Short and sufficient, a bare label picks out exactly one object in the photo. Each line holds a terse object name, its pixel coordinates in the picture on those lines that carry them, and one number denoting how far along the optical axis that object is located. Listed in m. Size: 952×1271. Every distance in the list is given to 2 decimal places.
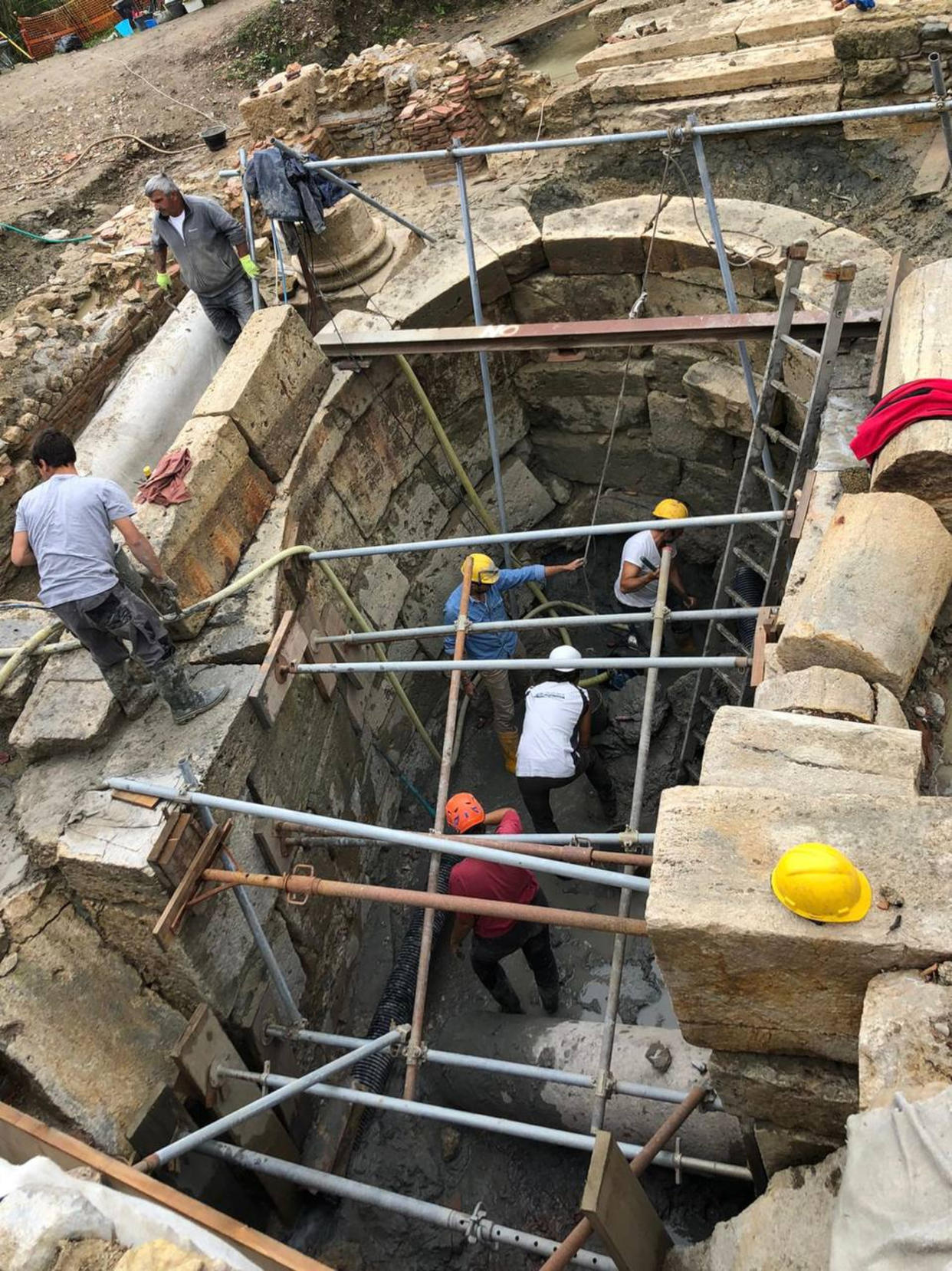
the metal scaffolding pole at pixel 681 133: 4.68
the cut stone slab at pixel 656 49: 7.50
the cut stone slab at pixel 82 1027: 3.79
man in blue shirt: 6.17
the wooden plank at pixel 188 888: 3.89
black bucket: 10.77
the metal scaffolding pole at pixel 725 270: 5.05
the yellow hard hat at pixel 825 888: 2.23
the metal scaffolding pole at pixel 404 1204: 3.55
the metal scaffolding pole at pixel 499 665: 4.09
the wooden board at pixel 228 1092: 4.22
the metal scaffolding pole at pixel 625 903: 3.86
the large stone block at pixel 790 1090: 2.57
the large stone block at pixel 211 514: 4.88
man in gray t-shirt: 4.00
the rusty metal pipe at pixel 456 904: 2.93
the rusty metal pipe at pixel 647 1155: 3.08
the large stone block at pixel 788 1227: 2.52
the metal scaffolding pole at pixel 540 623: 4.47
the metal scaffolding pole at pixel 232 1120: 3.64
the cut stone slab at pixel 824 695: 3.24
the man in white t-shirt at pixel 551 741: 5.70
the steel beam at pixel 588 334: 4.99
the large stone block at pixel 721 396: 6.41
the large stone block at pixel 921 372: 3.72
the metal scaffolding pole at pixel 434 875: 4.09
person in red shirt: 4.73
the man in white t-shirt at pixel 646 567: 6.38
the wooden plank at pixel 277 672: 4.61
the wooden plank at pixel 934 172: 6.19
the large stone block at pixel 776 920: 2.25
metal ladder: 4.64
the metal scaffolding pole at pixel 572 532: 4.48
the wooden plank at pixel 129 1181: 2.86
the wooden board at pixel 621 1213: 2.68
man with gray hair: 6.14
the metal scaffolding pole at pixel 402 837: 3.02
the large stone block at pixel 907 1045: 2.11
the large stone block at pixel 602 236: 6.41
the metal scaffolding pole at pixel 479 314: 5.70
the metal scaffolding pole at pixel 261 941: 3.93
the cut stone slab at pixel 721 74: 6.66
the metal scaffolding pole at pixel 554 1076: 3.84
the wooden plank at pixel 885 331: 4.62
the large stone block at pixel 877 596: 3.40
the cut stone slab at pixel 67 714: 4.45
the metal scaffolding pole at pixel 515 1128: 3.59
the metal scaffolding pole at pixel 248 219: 6.35
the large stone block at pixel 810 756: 2.71
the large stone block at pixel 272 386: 5.42
